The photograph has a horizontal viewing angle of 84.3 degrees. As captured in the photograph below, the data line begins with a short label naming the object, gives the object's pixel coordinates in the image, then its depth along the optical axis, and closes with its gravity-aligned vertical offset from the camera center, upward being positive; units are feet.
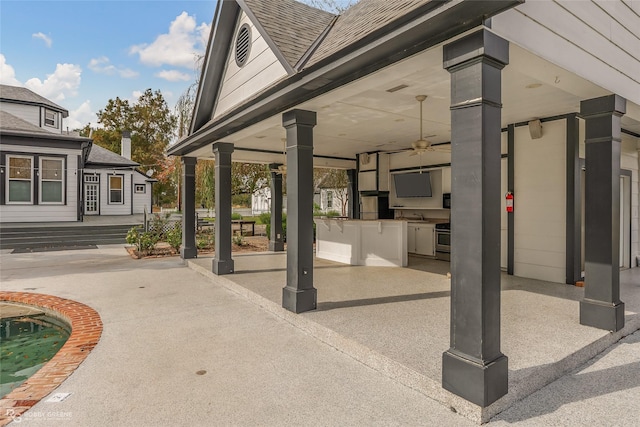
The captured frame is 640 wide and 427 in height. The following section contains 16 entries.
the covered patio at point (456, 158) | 7.83 +2.12
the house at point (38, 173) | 41.98 +4.59
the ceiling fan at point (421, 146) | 15.41 +2.93
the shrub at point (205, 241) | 34.66 -3.11
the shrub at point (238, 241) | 37.10 -3.31
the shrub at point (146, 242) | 32.45 -3.02
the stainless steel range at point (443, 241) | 26.43 -2.38
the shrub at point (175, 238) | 34.47 -2.74
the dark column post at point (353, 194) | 34.27 +1.55
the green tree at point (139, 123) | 98.22 +25.31
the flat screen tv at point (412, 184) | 28.53 +2.15
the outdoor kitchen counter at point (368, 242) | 23.89 -2.26
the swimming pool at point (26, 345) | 10.48 -4.90
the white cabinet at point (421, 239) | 27.73 -2.35
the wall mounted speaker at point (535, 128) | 18.59 +4.31
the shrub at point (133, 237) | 34.87 -2.70
